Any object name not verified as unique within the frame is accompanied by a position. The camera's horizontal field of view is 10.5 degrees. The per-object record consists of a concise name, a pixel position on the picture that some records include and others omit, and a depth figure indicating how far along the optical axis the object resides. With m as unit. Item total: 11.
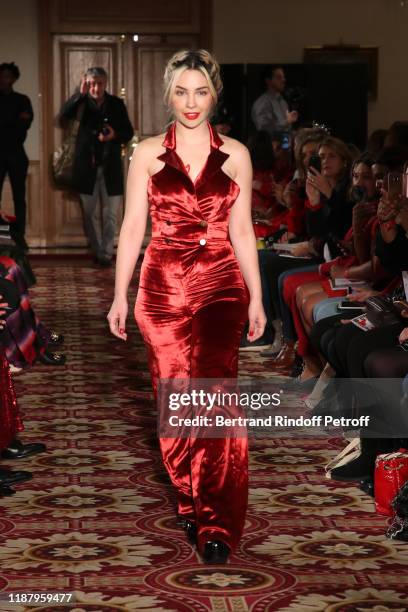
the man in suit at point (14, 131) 24.15
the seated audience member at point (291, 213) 14.54
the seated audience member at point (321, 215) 13.58
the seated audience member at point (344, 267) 11.95
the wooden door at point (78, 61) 26.54
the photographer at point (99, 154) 23.86
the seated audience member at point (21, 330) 13.44
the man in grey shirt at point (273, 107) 24.89
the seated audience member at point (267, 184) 16.60
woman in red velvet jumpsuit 7.36
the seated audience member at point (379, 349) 9.03
